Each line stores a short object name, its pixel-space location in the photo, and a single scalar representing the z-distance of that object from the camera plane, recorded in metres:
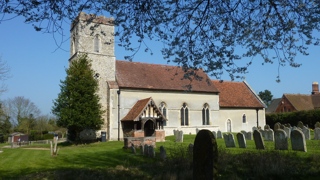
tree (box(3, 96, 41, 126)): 58.06
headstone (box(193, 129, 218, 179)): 6.78
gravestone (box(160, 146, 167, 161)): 13.25
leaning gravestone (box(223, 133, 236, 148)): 16.78
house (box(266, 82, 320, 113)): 50.38
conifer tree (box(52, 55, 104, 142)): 27.42
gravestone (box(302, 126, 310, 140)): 19.60
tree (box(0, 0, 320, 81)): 7.16
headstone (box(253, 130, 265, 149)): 14.38
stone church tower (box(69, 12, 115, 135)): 30.56
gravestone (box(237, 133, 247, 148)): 15.86
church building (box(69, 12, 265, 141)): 29.50
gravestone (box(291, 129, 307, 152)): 12.86
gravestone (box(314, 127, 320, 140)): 18.90
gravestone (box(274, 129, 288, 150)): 13.53
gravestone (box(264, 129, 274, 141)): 19.54
